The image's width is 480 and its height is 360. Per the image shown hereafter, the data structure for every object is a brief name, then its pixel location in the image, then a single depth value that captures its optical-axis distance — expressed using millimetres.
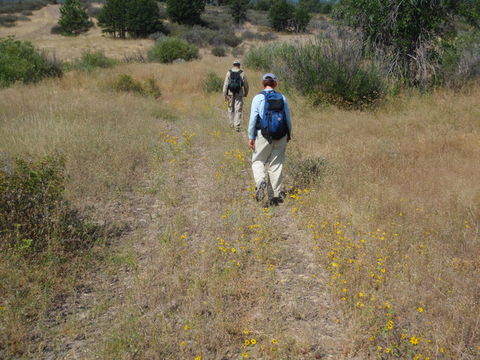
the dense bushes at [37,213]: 4191
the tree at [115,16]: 44188
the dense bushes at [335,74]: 11281
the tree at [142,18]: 43594
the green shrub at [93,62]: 19875
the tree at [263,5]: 71438
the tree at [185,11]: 49562
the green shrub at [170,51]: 24688
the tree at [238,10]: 57406
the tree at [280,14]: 50247
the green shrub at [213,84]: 16469
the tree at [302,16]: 44469
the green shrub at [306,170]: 6285
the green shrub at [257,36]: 41403
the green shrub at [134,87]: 14966
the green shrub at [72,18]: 47250
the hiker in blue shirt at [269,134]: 5344
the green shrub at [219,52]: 32250
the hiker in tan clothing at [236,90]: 9961
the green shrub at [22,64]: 14664
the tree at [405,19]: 12688
